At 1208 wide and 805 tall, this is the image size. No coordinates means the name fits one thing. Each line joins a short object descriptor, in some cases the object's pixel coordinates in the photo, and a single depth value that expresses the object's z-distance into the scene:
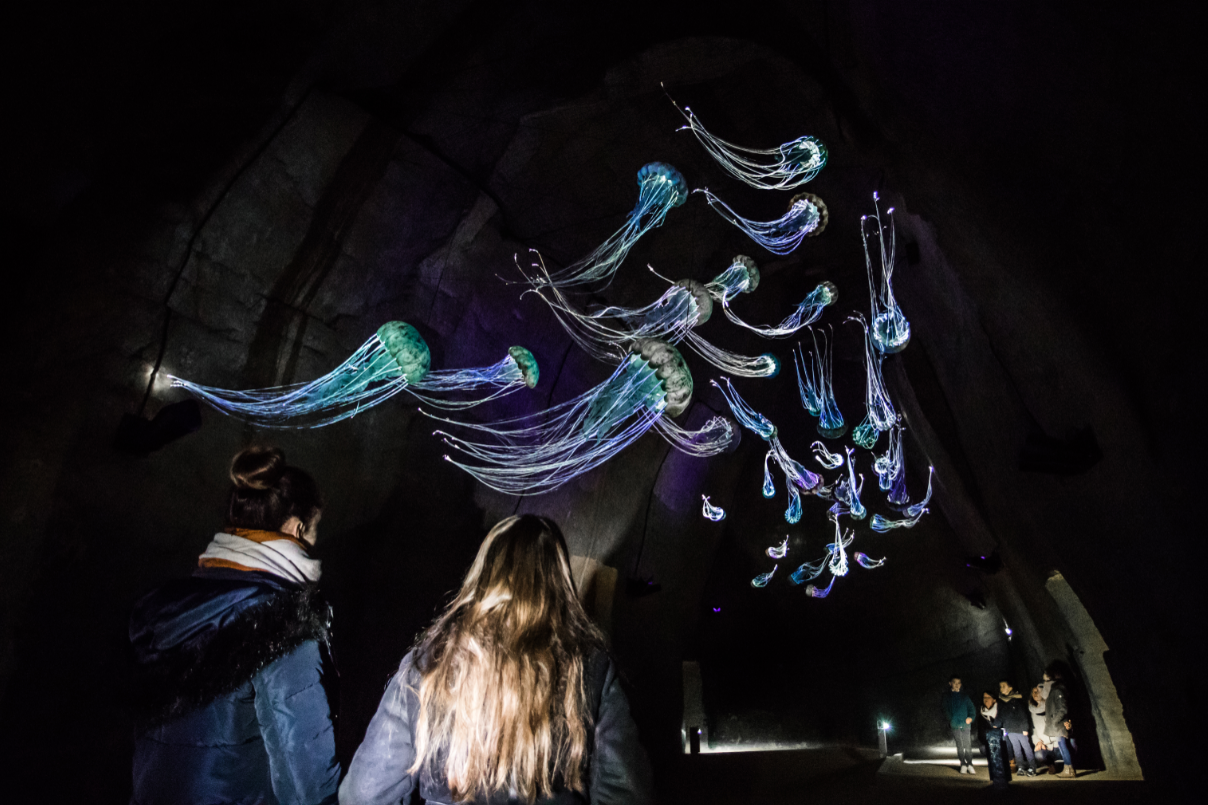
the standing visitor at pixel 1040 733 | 10.26
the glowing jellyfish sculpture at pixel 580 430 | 10.09
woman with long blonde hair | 1.59
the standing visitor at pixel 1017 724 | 9.88
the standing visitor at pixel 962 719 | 10.96
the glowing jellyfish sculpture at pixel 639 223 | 9.84
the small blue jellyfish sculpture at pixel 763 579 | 19.41
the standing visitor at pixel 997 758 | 8.04
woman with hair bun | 1.85
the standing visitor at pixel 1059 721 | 10.02
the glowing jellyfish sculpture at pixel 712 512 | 15.90
